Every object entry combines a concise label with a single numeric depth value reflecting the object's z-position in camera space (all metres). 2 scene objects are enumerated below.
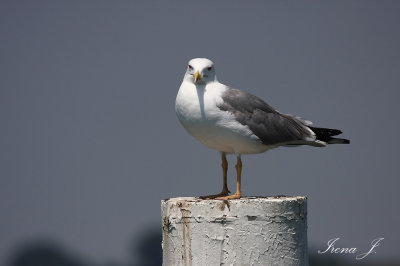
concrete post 10.87
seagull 13.27
